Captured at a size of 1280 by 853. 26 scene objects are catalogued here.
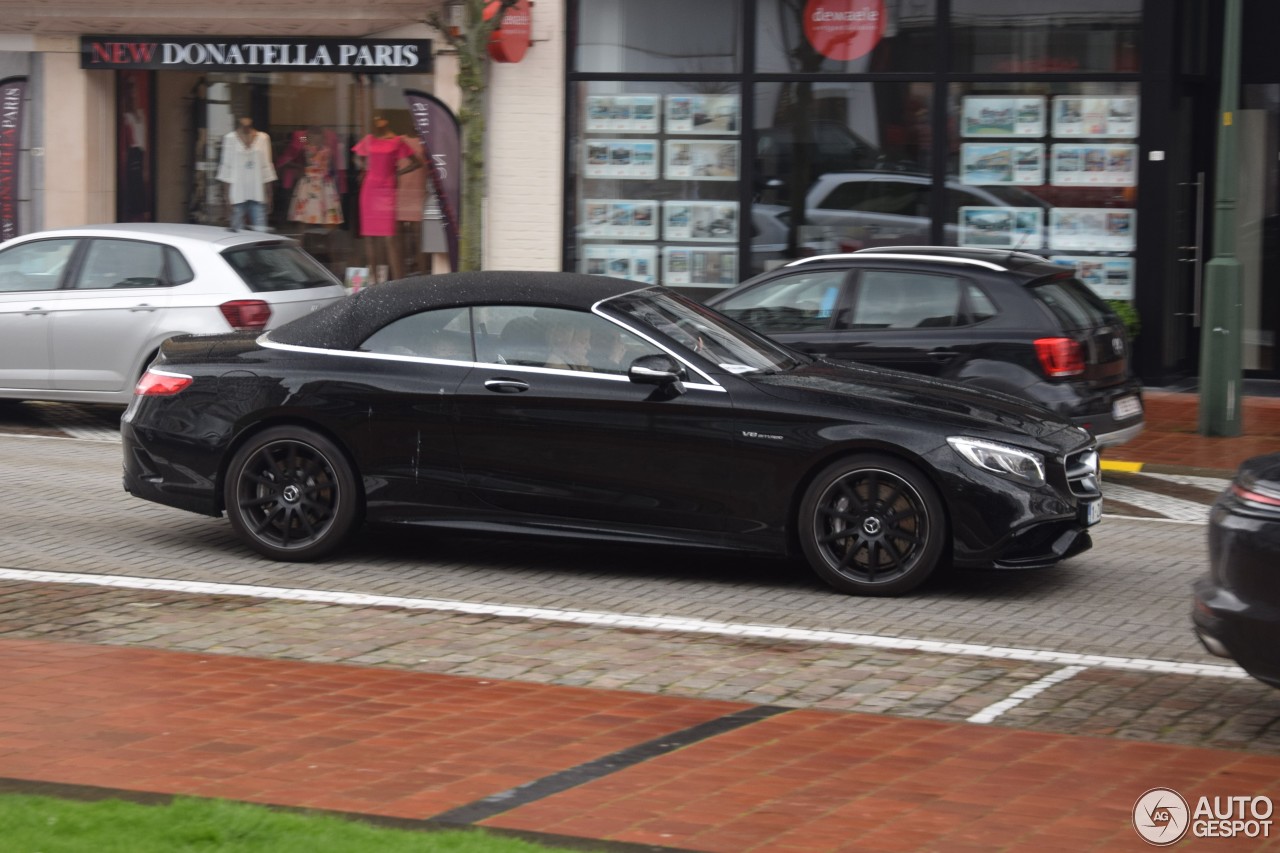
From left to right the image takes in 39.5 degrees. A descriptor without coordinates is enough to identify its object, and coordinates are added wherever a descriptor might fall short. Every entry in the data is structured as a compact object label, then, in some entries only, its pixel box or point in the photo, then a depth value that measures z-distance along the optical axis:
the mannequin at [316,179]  20.17
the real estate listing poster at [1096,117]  17.36
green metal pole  14.34
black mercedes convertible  8.14
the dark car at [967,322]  11.26
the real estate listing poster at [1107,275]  17.52
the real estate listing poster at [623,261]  18.89
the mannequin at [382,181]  19.80
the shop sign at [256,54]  19.38
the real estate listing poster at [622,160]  18.77
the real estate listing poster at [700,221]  18.59
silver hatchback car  13.38
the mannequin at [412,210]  19.72
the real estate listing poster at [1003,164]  17.64
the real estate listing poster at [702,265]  18.66
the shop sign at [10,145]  20.53
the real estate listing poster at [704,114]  18.42
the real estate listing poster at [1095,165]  17.41
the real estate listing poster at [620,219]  18.88
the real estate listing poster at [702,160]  18.52
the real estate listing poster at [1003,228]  17.70
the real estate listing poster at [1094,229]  17.47
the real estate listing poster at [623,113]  18.69
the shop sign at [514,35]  18.52
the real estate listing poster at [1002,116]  17.59
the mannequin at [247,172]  20.34
